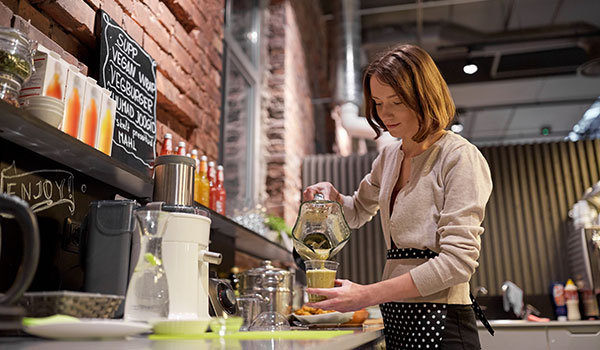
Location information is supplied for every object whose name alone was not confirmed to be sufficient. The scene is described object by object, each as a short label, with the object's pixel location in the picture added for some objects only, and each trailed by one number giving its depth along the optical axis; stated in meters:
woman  1.37
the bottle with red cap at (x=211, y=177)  2.47
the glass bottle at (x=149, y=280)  1.14
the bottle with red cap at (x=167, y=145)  2.08
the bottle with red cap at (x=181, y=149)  2.11
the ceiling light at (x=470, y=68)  6.49
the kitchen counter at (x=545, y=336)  3.71
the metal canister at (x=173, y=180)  1.64
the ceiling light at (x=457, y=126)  7.72
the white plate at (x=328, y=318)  1.73
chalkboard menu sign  1.84
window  4.04
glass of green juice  1.41
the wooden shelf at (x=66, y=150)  1.15
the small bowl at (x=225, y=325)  1.25
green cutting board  1.10
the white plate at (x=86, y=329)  0.89
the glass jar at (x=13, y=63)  1.18
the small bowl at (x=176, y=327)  1.11
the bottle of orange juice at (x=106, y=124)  1.58
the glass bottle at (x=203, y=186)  2.28
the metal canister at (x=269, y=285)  2.12
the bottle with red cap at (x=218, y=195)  2.49
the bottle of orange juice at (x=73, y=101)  1.42
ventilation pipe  5.44
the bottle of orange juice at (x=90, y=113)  1.49
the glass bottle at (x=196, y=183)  2.26
